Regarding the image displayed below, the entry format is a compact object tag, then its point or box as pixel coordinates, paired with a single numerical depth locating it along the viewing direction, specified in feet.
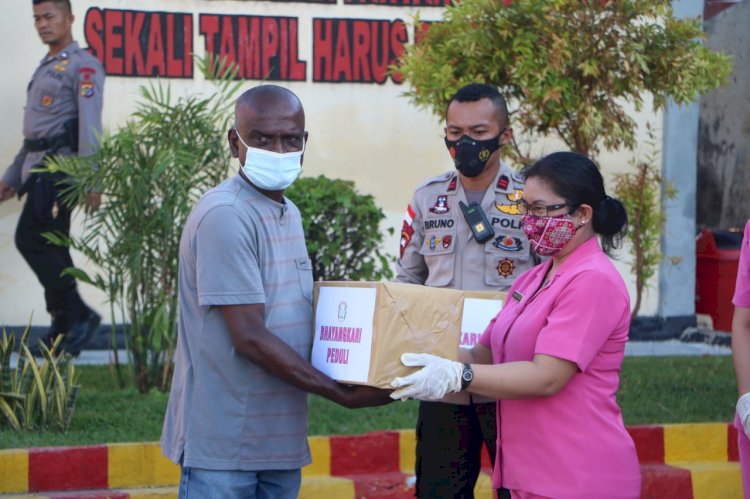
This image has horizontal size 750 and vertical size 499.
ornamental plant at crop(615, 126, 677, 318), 28.50
